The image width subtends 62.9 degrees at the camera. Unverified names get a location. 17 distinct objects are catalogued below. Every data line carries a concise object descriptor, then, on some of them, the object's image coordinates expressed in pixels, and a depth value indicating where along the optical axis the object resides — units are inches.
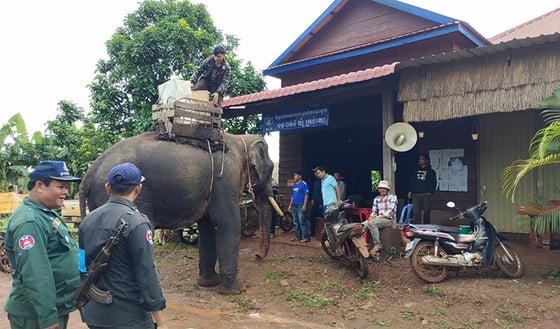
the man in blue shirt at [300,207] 393.1
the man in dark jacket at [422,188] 352.5
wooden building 282.2
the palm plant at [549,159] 233.8
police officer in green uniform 114.0
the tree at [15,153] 703.1
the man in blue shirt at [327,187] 364.2
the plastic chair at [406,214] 357.1
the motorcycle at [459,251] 256.5
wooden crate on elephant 248.7
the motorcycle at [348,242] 271.6
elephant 230.7
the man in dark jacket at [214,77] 295.3
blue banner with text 380.2
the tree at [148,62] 570.9
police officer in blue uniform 108.3
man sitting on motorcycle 299.6
